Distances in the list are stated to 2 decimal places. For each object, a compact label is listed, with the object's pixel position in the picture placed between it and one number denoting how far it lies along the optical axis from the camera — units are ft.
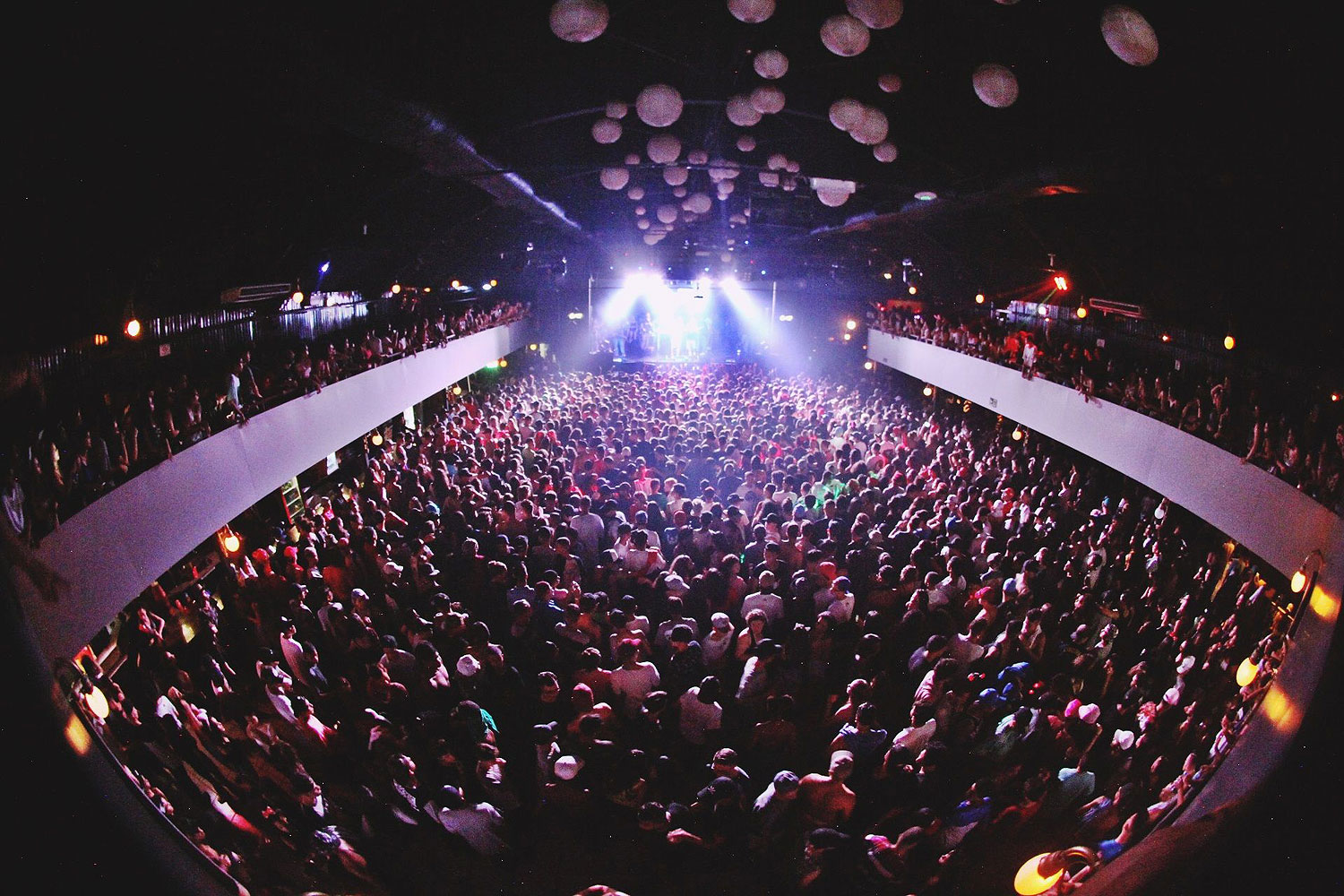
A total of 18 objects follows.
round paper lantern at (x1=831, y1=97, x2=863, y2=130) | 14.34
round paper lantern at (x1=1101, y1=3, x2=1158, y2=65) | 9.53
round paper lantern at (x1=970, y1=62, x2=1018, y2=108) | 12.09
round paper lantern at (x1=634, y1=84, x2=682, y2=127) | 13.69
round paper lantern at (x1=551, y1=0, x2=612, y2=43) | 10.75
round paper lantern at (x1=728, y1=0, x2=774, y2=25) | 11.34
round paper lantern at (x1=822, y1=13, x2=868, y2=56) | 11.12
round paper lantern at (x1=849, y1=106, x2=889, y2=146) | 14.64
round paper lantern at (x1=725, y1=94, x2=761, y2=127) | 16.85
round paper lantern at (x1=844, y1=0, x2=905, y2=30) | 10.39
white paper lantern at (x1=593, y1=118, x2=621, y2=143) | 18.07
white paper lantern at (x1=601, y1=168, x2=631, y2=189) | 22.44
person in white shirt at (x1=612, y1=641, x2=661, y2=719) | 16.70
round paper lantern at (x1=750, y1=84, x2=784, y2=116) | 15.14
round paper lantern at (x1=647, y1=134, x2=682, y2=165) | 18.01
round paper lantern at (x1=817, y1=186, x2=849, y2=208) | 25.91
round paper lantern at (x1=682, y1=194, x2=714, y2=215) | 33.22
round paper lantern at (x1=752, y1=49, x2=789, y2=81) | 13.97
